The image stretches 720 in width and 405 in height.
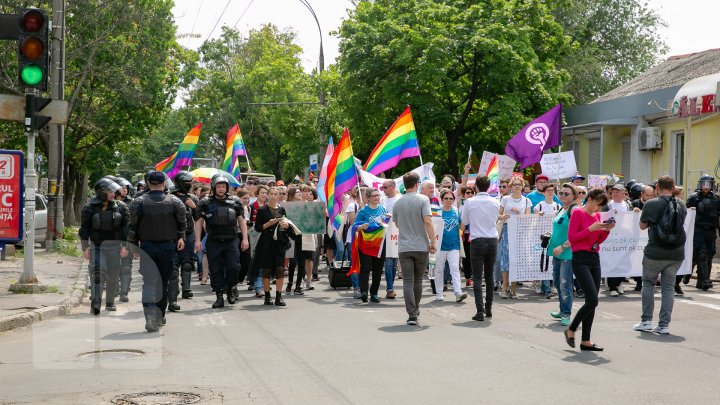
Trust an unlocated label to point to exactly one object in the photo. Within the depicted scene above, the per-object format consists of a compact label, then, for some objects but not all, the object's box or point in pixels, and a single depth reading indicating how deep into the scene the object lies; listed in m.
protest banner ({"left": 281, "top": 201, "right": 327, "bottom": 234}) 15.45
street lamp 36.53
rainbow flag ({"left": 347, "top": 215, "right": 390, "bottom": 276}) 13.54
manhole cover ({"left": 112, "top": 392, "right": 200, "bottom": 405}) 6.73
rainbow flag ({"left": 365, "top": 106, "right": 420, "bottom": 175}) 17.06
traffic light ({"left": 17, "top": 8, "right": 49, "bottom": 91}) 12.05
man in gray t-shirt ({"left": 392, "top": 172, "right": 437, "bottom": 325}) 11.19
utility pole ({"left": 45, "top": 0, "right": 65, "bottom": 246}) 20.66
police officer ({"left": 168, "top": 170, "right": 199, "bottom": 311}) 12.48
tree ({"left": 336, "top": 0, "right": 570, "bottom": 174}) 30.56
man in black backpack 10.47
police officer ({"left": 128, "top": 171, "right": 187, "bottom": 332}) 10.76
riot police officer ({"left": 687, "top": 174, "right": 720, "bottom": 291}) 15.59
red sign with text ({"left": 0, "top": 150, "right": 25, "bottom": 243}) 12.95
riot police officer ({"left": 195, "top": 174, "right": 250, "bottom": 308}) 12.77
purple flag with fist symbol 18.17
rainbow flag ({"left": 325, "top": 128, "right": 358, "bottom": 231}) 16.12
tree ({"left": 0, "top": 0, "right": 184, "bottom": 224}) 29.98
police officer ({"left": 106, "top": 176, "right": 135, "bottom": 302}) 12.87
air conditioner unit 28.44
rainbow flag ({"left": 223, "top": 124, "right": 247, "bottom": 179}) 26.44
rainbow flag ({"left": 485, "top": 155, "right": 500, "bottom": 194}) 17.39
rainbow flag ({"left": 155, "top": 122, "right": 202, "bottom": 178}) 28.17
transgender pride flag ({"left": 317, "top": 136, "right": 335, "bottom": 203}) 18.36
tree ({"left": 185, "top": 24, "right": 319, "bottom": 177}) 57.59
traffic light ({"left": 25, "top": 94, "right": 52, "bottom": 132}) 13.06
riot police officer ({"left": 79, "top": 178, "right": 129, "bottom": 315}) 12.23
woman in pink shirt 9.27
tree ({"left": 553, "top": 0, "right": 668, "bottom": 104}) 51.02
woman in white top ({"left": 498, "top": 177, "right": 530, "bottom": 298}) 14.30
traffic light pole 13.64
